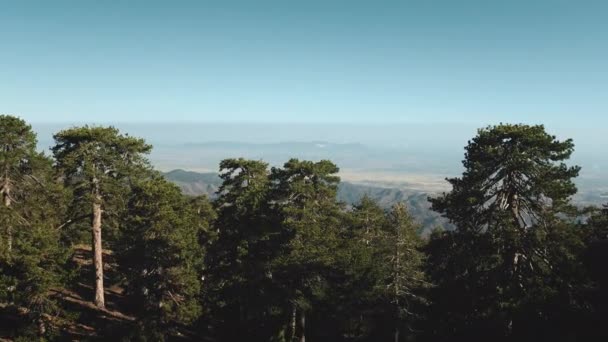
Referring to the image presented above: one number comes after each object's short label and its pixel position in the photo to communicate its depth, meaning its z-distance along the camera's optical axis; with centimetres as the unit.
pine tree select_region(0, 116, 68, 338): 2375
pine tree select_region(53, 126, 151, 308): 3041
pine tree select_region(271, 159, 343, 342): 2725
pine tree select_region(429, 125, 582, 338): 2133
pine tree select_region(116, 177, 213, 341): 2544
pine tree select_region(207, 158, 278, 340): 2914
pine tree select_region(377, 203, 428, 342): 2961
